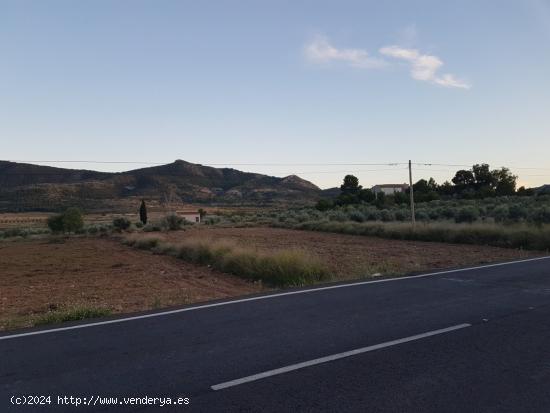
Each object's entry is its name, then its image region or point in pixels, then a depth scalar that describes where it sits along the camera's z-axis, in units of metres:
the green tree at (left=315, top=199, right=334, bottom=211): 82.50
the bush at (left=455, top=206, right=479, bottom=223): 38.38
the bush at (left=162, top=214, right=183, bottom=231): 53.39
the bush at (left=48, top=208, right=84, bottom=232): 51.78
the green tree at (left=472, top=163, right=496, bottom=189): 105.50
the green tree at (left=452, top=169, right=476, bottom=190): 106.56
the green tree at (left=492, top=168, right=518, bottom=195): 100.69
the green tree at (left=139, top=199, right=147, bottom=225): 61.43
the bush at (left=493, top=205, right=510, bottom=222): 36.49
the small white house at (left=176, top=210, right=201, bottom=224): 74.00
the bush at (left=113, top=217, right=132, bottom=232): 52.95
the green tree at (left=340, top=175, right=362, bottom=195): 106.19
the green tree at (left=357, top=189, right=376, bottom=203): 93.62
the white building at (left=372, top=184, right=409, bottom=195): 130.18
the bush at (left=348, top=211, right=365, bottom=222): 49.34
